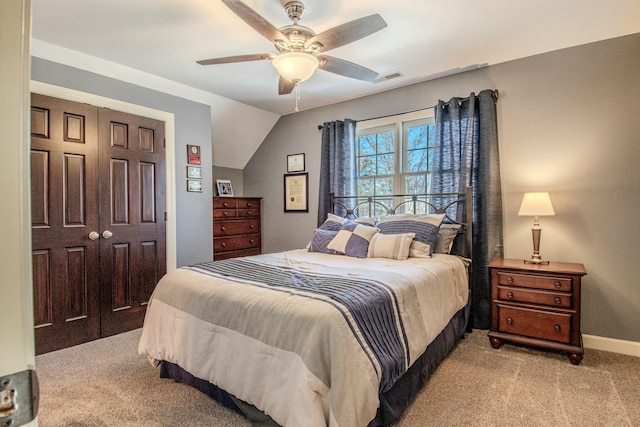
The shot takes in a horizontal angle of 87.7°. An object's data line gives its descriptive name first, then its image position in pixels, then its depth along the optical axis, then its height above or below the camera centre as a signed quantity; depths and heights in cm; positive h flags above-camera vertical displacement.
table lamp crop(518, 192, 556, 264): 272 -2
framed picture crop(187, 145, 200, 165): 379 +64
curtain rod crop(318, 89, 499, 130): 321 +109
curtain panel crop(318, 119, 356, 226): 416 +58
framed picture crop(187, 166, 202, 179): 379 +44
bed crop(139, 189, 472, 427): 142 -64
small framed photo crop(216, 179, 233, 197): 489 +33
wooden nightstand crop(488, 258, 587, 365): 249 -77
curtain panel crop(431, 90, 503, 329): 317 +35
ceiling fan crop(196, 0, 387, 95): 192 +106
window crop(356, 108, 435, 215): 371 +64
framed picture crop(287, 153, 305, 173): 470 +67
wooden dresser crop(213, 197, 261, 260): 438 -24
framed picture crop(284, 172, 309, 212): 466 +24
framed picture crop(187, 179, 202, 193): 379 +28
